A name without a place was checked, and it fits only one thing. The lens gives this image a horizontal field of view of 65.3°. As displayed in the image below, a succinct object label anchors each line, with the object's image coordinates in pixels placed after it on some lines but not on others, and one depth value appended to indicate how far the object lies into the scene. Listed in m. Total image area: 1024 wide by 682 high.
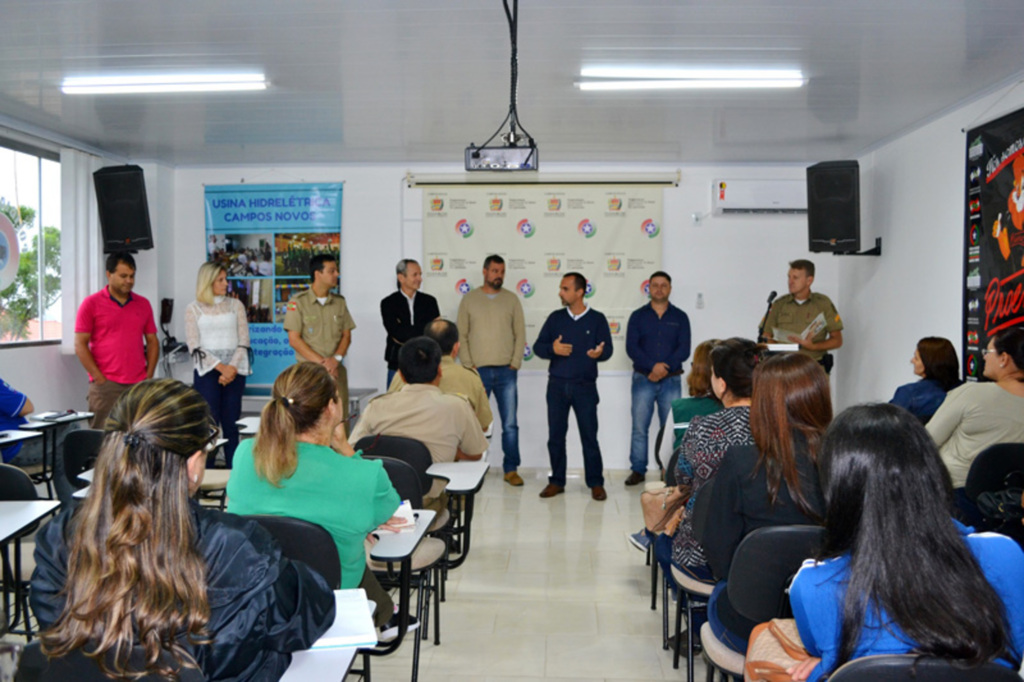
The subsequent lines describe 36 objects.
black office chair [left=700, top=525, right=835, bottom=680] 2.03
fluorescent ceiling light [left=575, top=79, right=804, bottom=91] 4.53
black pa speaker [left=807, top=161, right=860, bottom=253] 5.86
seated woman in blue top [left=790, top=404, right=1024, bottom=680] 1.41
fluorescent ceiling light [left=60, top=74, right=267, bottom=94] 4.55
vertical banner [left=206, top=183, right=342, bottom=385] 7.07
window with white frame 5.61
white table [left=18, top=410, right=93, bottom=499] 4.50
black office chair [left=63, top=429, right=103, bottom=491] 3.72
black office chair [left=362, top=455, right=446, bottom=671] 2.89
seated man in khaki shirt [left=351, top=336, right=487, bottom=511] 3.42
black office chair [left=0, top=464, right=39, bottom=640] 2.82
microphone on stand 6.32
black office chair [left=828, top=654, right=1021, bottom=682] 1.33
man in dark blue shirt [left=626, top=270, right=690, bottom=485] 6.45
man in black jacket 6.34
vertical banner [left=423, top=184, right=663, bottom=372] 6.95
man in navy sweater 6.09
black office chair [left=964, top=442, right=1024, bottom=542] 3.25
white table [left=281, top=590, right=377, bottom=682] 1.59
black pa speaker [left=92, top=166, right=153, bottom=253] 6.07
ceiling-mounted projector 4.30
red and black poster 4.30
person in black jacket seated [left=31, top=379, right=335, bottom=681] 1.33
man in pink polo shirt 5.59
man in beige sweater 6.48
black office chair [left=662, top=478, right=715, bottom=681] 2.41
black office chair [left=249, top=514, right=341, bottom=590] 2.01
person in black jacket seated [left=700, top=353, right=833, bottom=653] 2.15
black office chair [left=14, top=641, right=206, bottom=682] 1.33
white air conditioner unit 6.84
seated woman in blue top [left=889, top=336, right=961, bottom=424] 4.17
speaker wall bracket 6.21
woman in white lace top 5.77
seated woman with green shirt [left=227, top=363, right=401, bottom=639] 2.14
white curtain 6.04
